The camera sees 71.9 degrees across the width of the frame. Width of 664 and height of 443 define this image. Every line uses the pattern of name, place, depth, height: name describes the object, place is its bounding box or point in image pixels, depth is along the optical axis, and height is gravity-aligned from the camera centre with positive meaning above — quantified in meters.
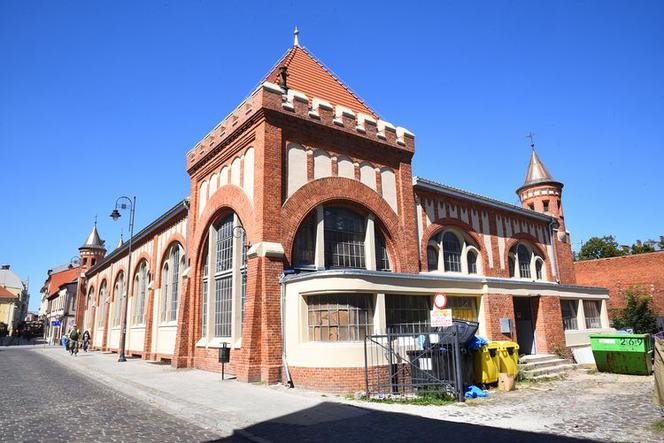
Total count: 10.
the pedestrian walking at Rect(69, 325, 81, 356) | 29.00 -1.09
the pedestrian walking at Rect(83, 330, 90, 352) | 32.97 -1.19
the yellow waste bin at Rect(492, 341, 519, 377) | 12.47 -1.08
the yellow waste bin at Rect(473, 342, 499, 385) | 11.91 -1.23
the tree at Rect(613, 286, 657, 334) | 27.55 -0.14
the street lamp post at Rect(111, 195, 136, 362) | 23.15 +2.30
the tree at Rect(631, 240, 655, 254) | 48.24 +7.17
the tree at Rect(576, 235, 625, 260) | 51.97 +7.69
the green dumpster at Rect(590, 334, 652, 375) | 14.14 -1.15
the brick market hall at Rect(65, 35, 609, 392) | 12.88 +2.61
